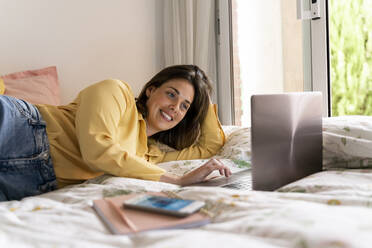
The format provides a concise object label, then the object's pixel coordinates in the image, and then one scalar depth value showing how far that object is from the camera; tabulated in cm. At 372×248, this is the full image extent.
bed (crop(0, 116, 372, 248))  54
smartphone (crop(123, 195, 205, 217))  67
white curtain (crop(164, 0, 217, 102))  252
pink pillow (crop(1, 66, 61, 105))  190
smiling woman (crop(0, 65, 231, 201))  114
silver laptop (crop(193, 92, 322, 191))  96
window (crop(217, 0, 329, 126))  221
